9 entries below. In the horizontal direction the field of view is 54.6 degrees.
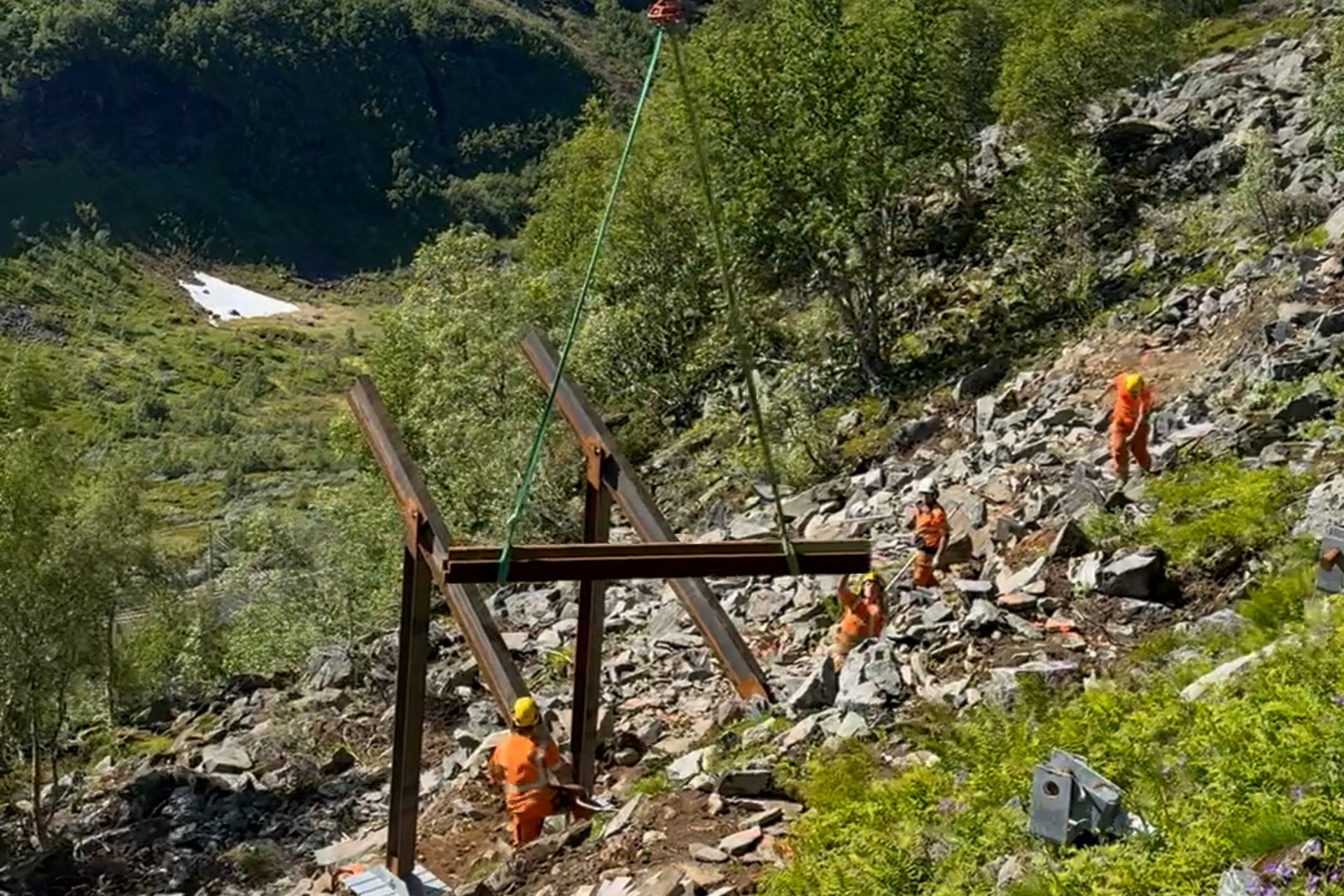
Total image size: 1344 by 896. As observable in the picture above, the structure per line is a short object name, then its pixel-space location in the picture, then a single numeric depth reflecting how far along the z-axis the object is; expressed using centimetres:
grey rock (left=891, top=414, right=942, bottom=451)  2573
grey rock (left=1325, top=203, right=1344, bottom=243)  2295
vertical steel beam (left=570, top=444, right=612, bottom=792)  1133
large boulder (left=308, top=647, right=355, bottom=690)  2372
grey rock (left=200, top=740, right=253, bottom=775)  2188
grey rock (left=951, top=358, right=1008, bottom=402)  2770
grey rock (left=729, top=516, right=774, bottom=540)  2250
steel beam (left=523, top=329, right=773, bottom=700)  1118
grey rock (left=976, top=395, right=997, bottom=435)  2384
